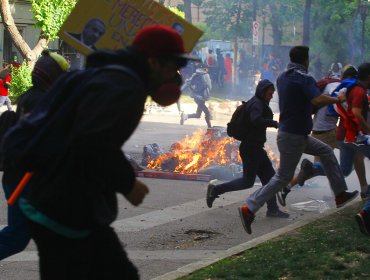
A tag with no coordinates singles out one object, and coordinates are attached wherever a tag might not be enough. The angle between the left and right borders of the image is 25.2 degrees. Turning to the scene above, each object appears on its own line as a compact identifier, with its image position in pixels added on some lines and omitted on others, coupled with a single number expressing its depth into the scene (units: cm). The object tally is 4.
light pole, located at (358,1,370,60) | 3516
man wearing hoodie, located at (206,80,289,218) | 891
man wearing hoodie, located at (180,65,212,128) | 2022
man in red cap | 314
